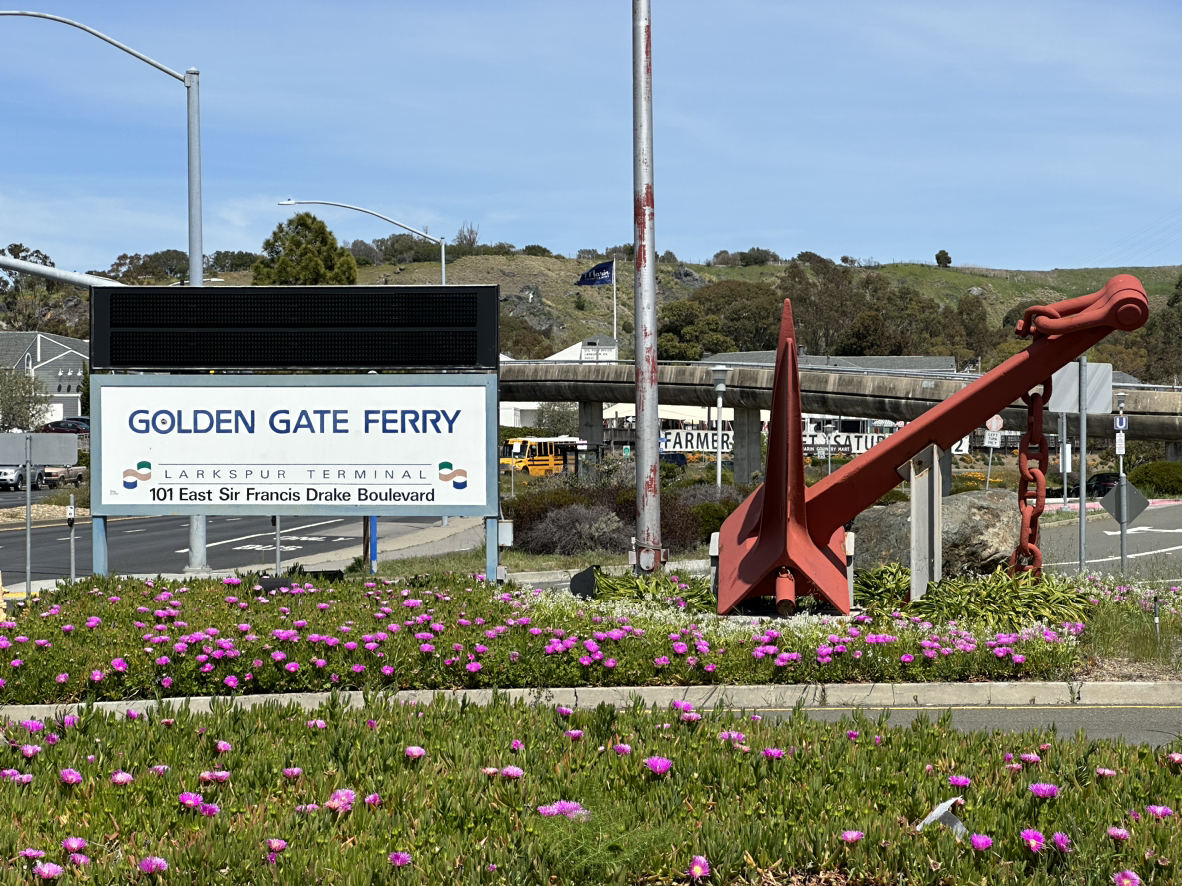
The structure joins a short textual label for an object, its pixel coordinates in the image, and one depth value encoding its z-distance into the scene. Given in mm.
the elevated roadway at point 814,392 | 49906
